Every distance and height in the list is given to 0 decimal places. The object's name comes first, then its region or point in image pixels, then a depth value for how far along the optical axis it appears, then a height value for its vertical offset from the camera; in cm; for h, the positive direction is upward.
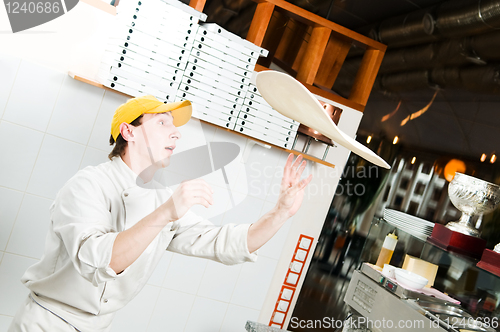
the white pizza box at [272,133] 269 +24
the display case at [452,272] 203 -20
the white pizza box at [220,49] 246 +61
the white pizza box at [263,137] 266 +20
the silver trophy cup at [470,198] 212 +21
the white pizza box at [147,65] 231 +34
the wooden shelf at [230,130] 232 +17
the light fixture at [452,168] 263 +41
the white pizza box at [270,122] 266 +31
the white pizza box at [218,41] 246 +65
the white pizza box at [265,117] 265 +33
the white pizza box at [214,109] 253 +26
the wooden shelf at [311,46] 285 +96
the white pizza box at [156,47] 230 +45
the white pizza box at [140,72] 232 +30
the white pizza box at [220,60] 248 +55
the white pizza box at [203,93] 248 +32
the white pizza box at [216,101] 249 +30
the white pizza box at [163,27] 230 +58
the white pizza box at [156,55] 230 +42
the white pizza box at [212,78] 249 +43
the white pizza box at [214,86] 250 +39
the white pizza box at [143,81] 232 +25
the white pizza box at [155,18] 229 +60
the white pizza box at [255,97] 265 +42
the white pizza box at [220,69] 247 +49
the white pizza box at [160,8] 228 +67
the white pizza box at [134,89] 233 +19
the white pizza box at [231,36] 246 +70
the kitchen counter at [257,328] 225 -84
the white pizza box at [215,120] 256 +19
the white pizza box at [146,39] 230 +49
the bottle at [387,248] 255 -21
